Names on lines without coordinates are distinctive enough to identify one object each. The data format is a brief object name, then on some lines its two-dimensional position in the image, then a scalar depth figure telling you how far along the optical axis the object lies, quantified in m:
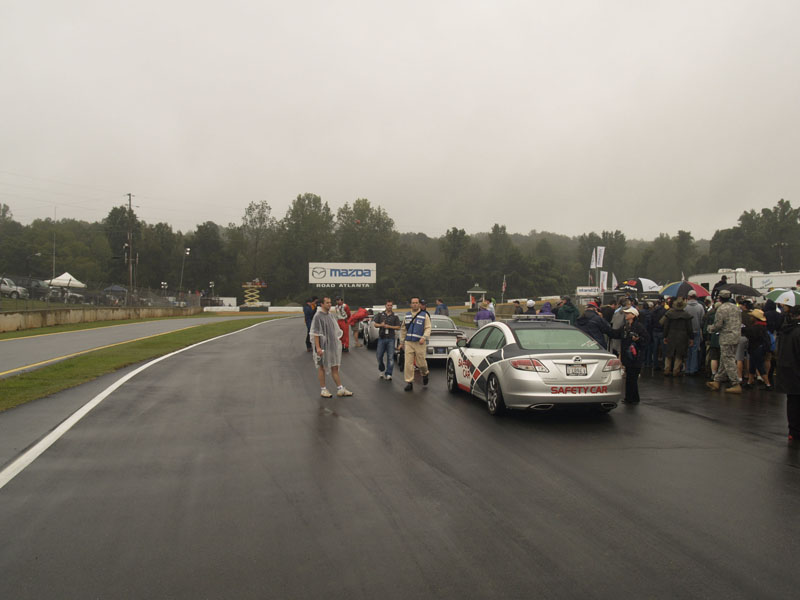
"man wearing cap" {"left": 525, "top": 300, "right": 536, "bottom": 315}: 15.66
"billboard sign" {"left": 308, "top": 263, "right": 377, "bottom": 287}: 72.31
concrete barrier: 27.27
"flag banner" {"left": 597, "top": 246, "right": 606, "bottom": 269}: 53.53
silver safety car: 7.91
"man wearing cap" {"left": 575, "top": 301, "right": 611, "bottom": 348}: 10.82
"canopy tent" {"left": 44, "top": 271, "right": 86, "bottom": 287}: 57.01
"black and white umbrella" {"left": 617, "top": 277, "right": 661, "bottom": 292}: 28.31
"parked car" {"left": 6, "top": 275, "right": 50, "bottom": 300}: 31.10
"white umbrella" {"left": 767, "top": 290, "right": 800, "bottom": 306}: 12.10
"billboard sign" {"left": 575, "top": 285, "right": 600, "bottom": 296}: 60.25
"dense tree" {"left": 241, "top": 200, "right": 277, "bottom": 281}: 120.38
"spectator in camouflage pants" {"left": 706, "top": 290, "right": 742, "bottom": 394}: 10.62
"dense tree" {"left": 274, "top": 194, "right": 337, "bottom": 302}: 111.31
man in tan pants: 11.18
